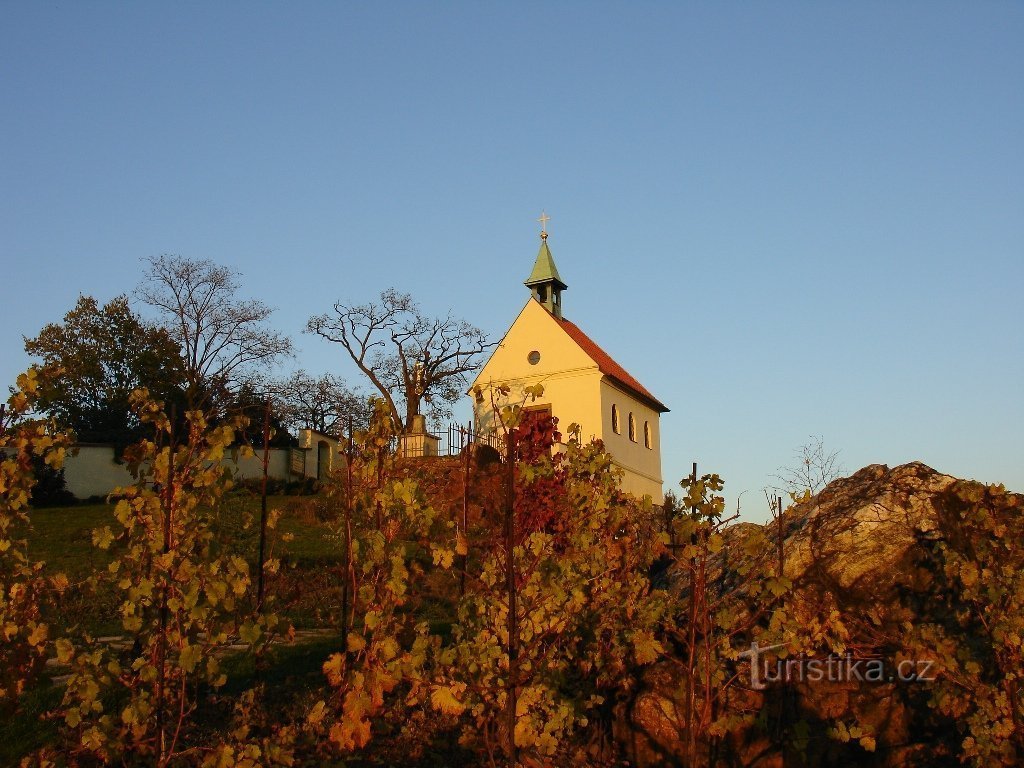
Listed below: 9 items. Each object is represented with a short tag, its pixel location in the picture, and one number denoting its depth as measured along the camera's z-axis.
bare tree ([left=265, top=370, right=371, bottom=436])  49.62
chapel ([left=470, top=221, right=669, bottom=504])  30.72
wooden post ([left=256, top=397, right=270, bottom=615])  8.34
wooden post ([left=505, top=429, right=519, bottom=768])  5.39
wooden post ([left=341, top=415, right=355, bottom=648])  6.68
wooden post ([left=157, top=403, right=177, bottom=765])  4.88
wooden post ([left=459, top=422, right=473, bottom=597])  10.30
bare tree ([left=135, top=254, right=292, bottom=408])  38.44
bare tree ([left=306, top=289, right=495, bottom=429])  41.56
